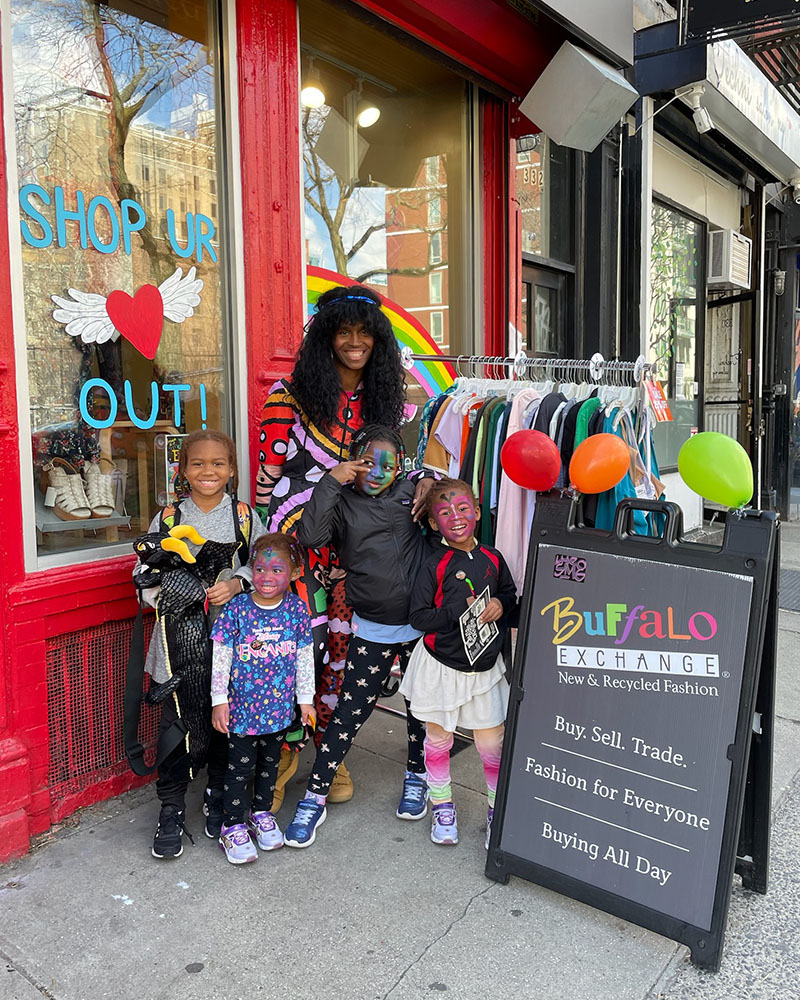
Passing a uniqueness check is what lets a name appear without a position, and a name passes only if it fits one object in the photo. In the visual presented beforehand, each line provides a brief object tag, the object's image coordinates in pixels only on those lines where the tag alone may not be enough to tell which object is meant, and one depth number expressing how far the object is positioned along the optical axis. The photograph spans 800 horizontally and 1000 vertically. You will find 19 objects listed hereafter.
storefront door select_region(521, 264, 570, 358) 6.09
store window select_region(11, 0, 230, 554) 3.06
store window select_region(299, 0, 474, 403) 4.40
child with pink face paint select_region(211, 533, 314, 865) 2.73
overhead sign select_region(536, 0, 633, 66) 4.50
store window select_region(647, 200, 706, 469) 7.88
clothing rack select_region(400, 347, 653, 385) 3.06
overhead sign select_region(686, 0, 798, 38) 4.66
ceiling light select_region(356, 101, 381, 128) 4.72
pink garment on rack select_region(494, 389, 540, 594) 3.17
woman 3.10
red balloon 2.67
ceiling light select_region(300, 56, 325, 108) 4.32
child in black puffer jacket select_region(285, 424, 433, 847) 2.84
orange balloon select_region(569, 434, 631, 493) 2.58
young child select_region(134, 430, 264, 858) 2.81
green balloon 2.36
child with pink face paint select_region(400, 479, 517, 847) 2.79
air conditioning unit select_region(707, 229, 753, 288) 8.68
